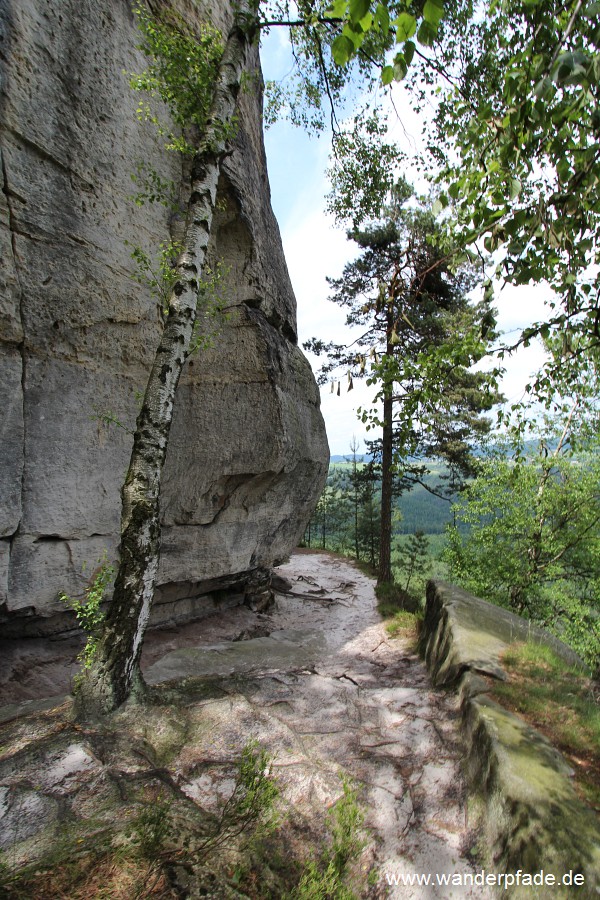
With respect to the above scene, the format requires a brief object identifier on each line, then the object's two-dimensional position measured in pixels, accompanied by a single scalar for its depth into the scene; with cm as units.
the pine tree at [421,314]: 1383
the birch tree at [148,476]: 402
